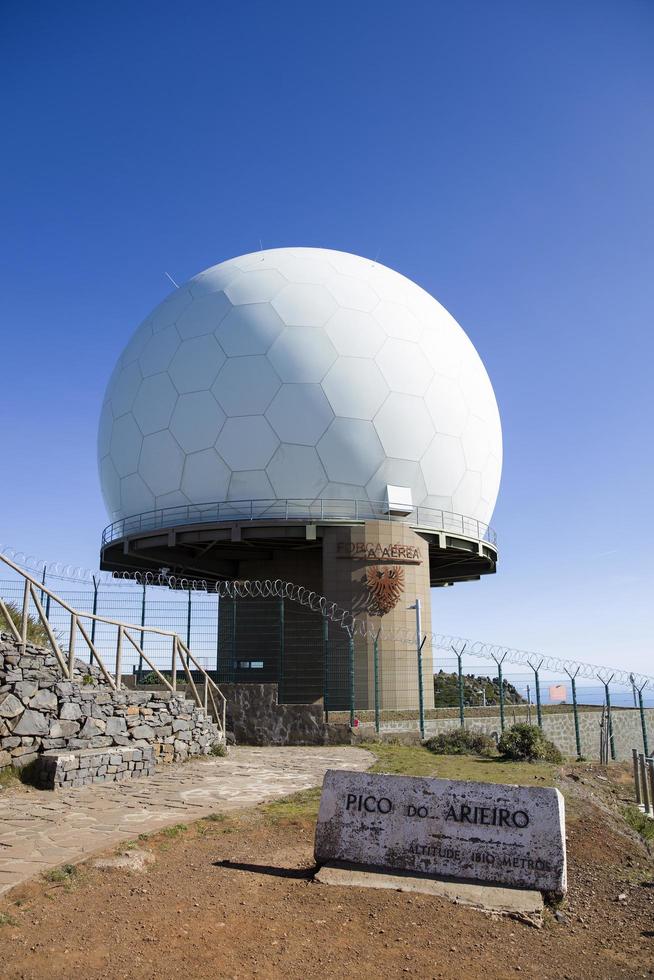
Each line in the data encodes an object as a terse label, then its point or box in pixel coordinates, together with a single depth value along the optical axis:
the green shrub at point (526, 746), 14.19
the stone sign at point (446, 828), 5.36
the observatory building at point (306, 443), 21.23
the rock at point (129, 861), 5.86
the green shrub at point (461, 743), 15.34
